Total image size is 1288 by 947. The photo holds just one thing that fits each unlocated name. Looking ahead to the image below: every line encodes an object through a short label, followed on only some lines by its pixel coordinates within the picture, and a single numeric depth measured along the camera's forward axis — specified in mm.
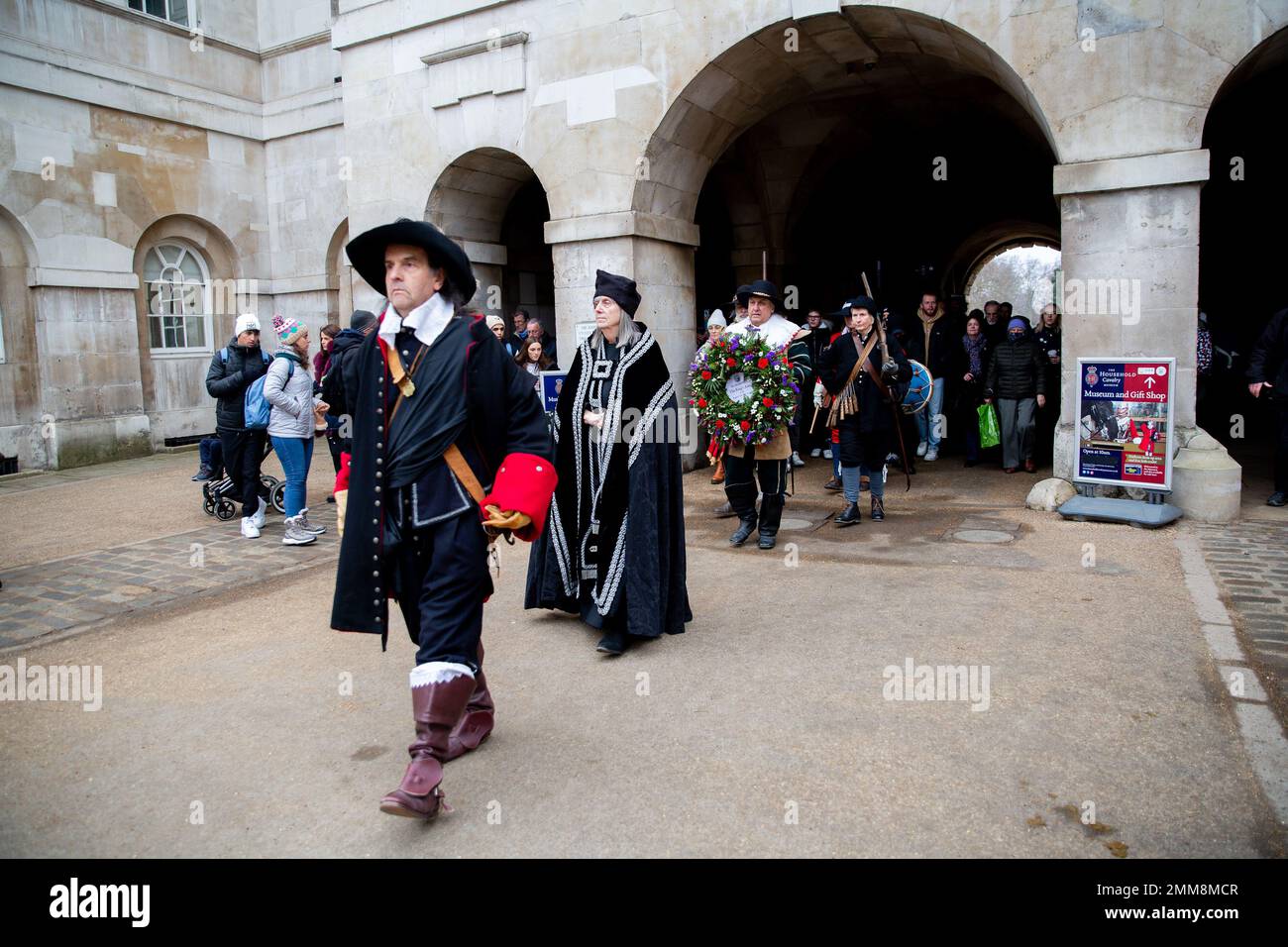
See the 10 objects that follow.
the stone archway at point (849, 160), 9484
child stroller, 8855
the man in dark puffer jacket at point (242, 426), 8094
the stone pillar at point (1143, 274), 7355
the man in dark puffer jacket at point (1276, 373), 7820
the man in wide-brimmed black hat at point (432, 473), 3158
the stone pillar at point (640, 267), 9906
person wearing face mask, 9836
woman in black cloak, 4789
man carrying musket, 7574
